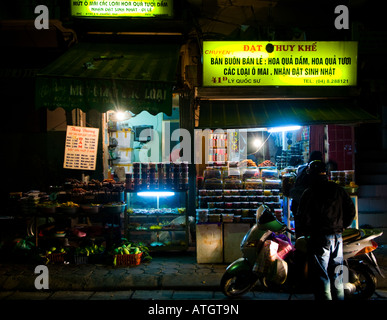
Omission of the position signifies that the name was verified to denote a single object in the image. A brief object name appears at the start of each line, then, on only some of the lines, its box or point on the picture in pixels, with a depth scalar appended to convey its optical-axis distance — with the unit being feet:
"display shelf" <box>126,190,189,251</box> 26.40
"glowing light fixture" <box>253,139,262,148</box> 49.34
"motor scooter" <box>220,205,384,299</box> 16.96
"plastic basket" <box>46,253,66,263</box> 24.29
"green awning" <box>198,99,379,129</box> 25.29
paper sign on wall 30.19
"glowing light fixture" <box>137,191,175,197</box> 26.95
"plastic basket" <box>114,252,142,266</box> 23.53
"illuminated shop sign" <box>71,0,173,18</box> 28.19
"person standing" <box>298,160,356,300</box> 15.84
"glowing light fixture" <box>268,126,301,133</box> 33.36
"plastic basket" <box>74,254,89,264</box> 24.27
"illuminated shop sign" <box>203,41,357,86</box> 26.76
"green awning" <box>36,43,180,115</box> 22.65
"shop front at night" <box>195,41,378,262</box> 24.07
